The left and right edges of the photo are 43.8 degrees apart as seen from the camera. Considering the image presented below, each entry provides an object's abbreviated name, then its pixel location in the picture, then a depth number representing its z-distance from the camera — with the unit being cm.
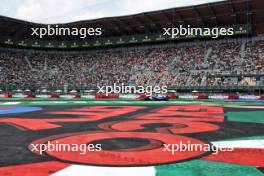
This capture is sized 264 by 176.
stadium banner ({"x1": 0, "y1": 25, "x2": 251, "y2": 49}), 6225
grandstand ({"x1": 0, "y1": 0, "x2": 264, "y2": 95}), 4884
